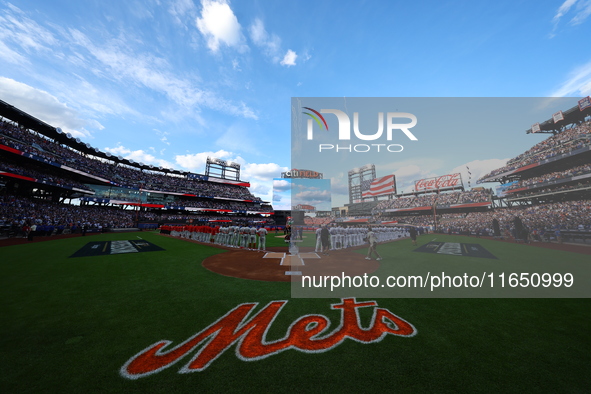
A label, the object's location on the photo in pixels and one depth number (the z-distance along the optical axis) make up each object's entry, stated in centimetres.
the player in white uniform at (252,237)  1595
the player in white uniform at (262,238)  1499
